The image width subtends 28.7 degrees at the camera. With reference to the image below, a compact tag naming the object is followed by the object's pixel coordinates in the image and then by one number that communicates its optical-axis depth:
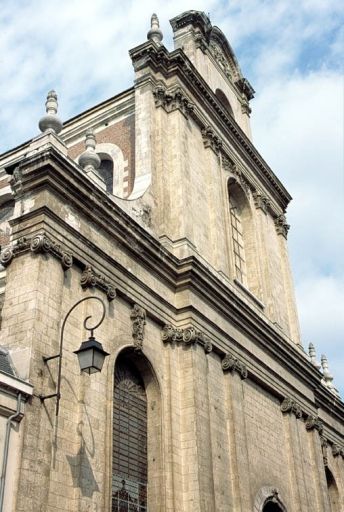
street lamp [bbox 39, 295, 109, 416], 10.49
